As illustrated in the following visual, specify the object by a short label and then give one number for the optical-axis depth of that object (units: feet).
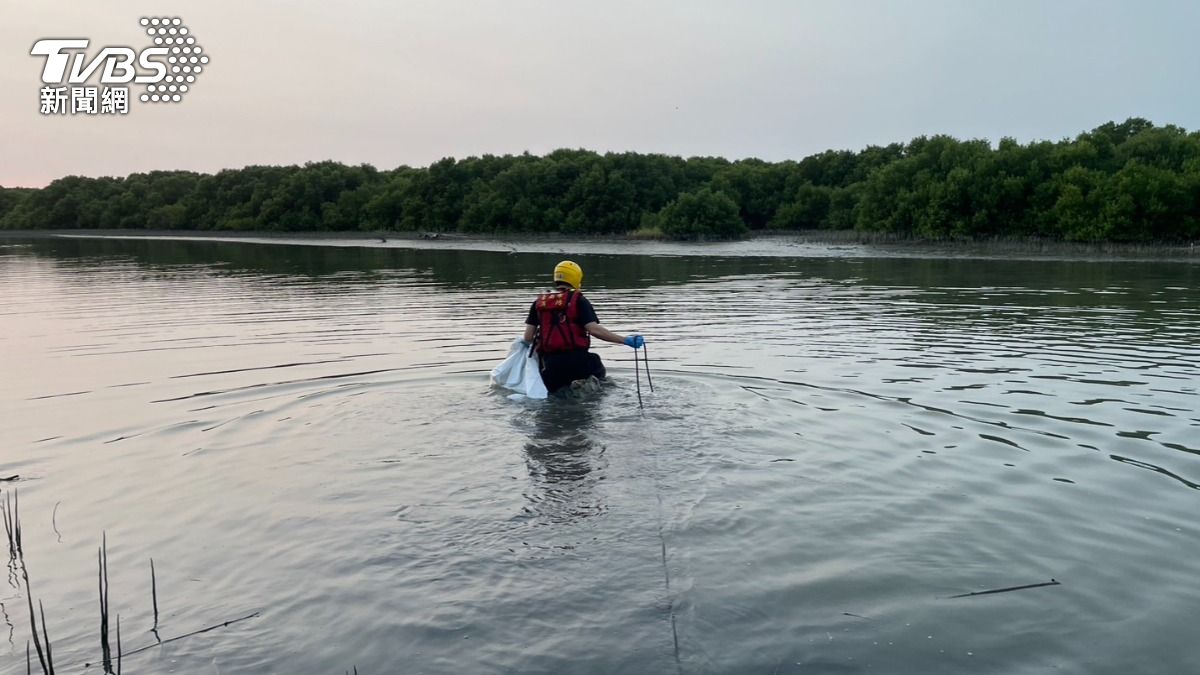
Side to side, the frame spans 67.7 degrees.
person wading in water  41.47
